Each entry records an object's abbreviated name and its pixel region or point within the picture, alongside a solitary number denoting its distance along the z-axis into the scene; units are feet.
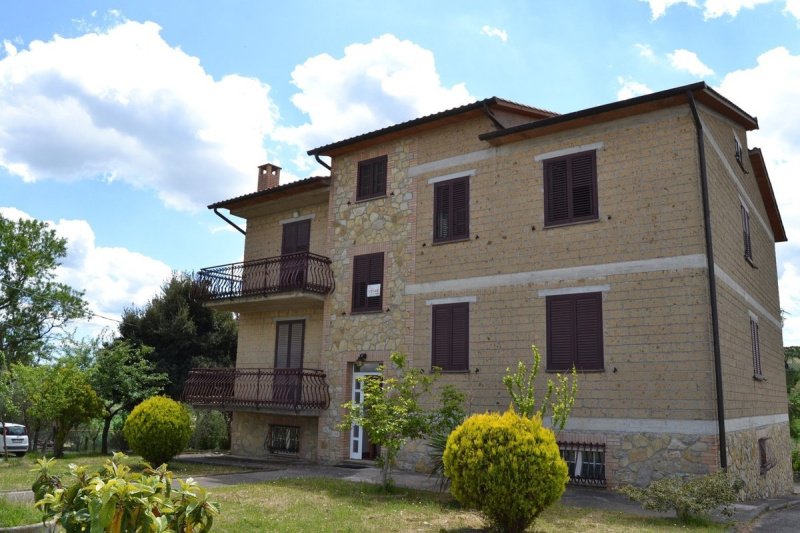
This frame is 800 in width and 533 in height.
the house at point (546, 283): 40.04
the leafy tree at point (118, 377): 67.72
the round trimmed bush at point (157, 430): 47.57
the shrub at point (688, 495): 30.07
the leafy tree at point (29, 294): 118.21
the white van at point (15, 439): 67.86
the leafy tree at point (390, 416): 38.22
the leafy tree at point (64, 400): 58.03
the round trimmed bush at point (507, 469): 25.79
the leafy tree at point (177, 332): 81.56
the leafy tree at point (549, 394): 36.94
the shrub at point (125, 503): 14.03
